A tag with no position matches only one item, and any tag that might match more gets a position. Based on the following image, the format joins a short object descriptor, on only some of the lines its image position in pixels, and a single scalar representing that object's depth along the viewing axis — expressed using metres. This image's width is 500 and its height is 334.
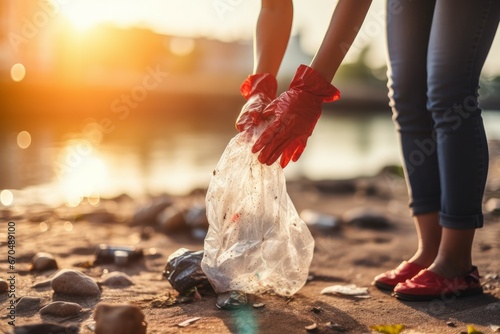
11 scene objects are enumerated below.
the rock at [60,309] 1.64
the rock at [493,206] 3.91
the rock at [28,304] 1.69
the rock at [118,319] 1.37
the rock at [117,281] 2.04
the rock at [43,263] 2.20
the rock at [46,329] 1.37
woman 1.75
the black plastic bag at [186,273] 1.89
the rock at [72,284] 1.85
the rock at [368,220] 3.62
